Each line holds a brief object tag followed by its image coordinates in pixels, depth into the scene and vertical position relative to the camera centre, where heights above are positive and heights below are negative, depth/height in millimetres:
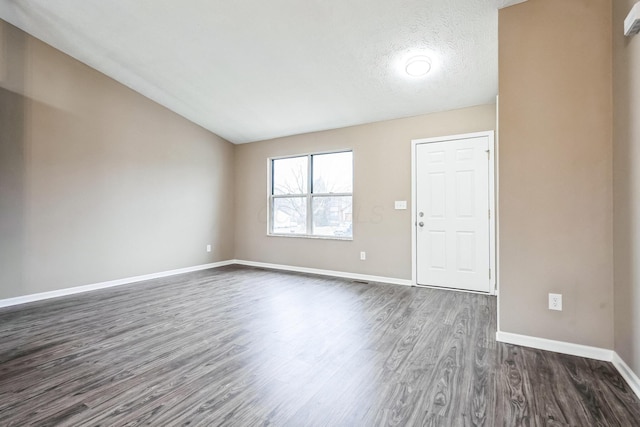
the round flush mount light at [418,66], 3000 +1533
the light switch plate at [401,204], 4218 +109
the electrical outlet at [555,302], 2172 -671
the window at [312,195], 4832 +294
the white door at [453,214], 3736 -34
